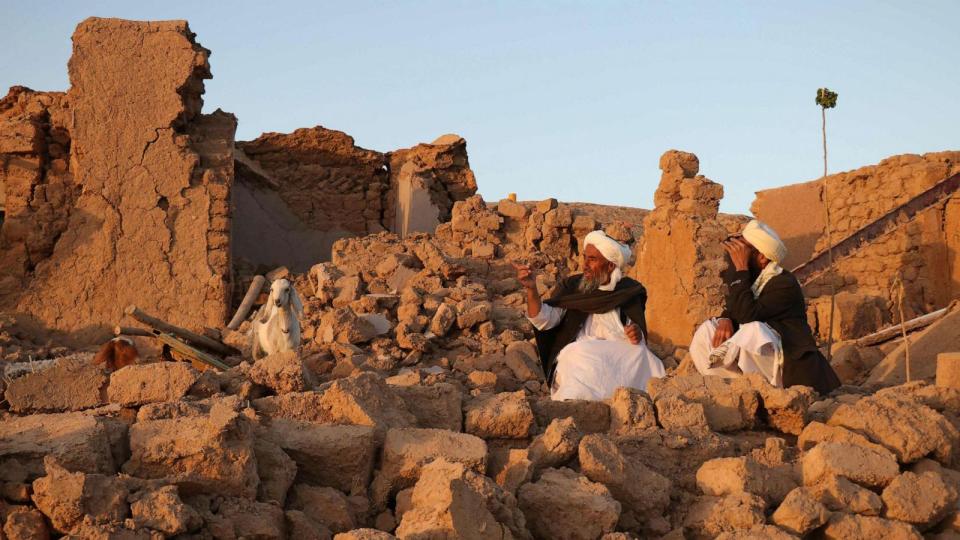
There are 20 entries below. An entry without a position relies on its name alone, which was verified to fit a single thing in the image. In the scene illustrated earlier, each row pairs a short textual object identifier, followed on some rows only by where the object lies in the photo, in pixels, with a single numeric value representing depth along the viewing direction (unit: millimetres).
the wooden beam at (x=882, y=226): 13367
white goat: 9461
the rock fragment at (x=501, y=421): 4383
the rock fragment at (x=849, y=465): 4008
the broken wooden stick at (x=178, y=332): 11109
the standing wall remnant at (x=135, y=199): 12742
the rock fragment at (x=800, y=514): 3709
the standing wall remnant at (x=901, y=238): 13906
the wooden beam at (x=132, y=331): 11172
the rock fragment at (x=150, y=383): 4551
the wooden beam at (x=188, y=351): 10016
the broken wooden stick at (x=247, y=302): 12641
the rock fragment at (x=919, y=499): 3934
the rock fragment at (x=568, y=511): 3629
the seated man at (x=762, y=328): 6086
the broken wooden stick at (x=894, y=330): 10152
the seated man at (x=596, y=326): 6219
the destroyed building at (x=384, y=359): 3586
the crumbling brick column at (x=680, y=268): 11352
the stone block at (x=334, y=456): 3863
